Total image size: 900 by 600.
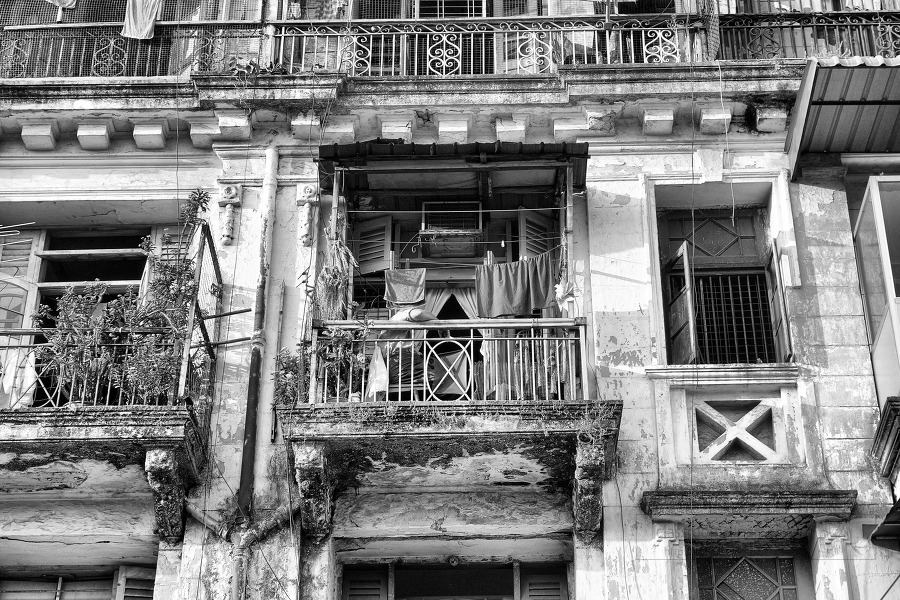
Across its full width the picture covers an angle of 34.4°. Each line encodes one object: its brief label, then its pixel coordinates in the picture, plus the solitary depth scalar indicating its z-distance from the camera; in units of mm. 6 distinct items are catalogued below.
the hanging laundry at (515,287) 13086
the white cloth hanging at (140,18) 14633
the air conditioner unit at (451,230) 13766
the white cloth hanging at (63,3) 14909
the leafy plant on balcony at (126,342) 12094
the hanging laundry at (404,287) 13281
